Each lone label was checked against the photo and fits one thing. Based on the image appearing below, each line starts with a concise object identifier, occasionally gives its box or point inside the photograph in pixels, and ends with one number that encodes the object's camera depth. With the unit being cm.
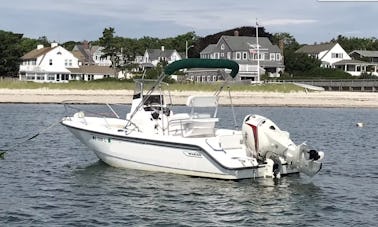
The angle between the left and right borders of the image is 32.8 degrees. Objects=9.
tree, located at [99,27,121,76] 10212
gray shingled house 10569
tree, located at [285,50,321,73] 11006
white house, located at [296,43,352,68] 12455
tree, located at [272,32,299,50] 14088
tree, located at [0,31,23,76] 9481
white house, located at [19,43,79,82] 9694
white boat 1855
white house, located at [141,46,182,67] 12500
